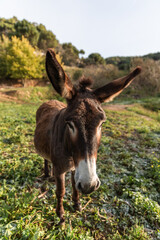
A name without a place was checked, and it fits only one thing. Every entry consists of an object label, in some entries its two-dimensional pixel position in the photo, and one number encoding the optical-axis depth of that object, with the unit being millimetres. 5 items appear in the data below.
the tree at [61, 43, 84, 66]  46444
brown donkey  1353
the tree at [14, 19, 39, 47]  37469
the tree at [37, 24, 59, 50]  44281
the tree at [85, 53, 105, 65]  45744
